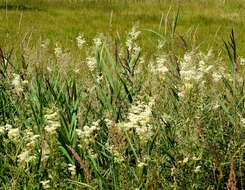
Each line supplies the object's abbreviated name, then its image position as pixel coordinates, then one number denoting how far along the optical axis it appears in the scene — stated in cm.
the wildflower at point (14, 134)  335
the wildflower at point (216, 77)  463
